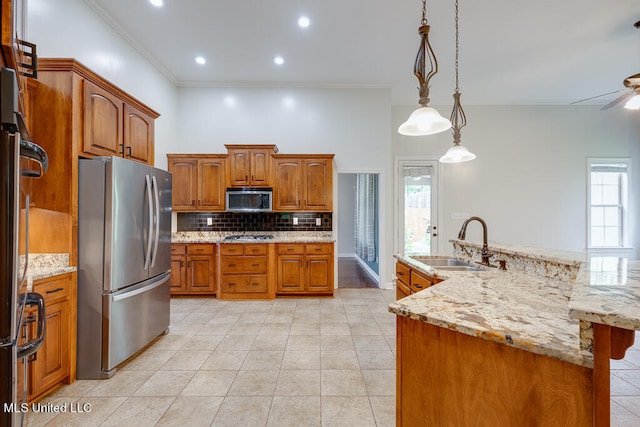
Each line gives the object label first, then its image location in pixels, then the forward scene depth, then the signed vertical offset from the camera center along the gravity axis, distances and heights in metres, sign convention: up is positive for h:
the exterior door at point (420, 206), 5.06 +0.19
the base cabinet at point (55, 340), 1.73 -0.90
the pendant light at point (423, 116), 1.56 +0.66
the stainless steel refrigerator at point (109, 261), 2.07 -0.38
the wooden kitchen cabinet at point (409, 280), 2.03 -0.54
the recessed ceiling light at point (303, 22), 3.06 +2.26
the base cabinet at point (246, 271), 3.95 -0.84
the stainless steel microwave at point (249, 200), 4.20 +0.24
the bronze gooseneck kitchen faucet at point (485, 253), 2.09 -0.29
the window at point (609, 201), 5.16 +0.32
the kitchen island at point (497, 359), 0.80 -0.49
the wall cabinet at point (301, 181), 4.27 +0.55
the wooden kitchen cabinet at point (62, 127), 1.98 +0.66
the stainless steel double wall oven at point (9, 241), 0.67 -0.07
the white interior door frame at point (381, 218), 4.65 -0.05
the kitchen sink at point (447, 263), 2.17 -0.42
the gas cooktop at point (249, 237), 4.14 -0.35
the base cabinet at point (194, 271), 4.02 -0.85
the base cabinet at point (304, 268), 4.09 -0.81
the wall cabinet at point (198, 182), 4.24 +0.53
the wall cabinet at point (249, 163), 4.21 +0.82
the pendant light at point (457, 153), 2.32 +0.57
